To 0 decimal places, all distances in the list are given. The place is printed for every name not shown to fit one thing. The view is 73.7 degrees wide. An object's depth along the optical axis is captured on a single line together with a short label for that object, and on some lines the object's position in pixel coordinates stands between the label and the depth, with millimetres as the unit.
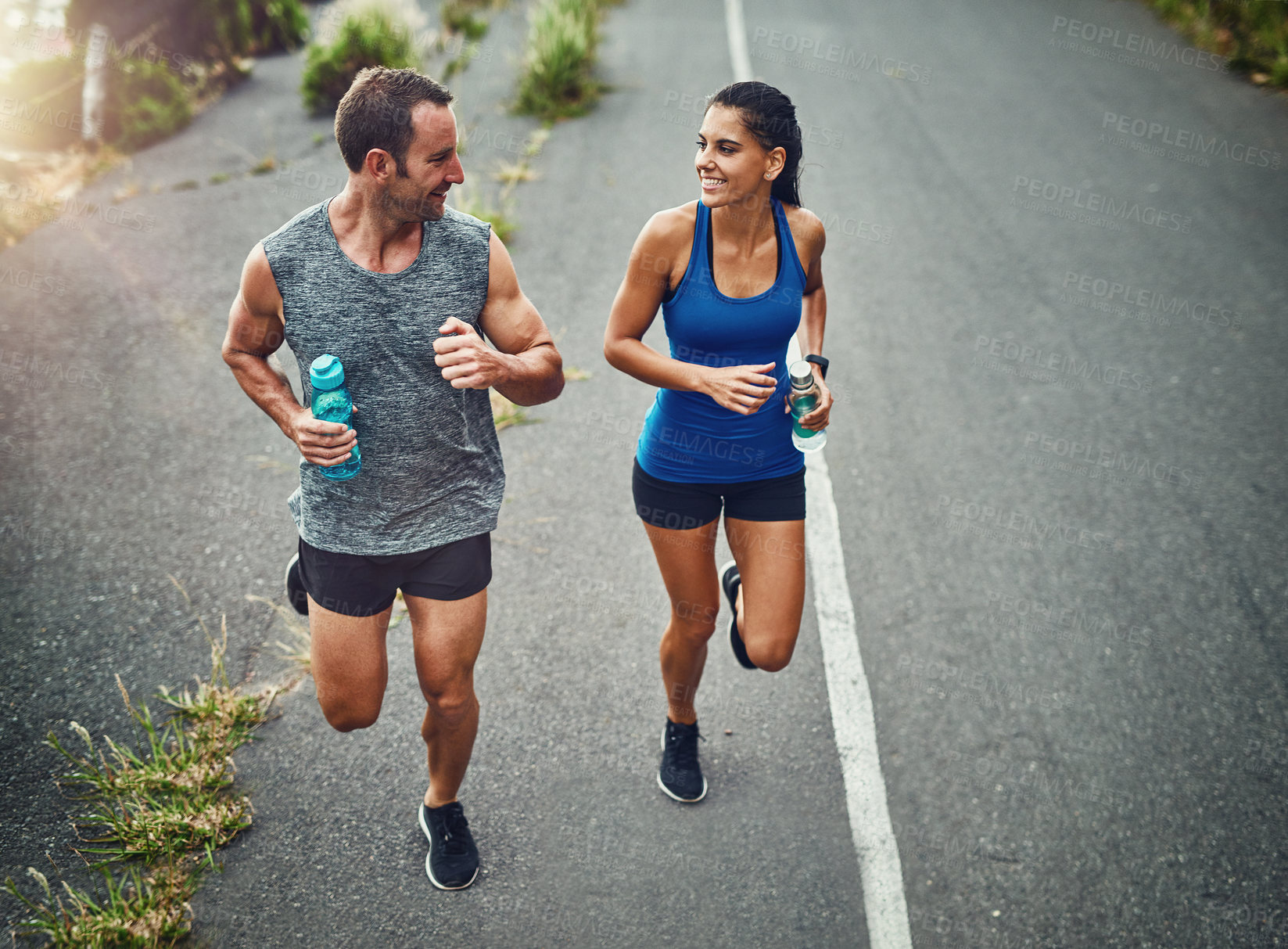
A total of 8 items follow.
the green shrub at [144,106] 10602
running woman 2898
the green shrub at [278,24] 13398
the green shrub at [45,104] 10570
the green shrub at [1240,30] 11500
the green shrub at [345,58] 10906
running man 2516
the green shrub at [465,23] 14562
